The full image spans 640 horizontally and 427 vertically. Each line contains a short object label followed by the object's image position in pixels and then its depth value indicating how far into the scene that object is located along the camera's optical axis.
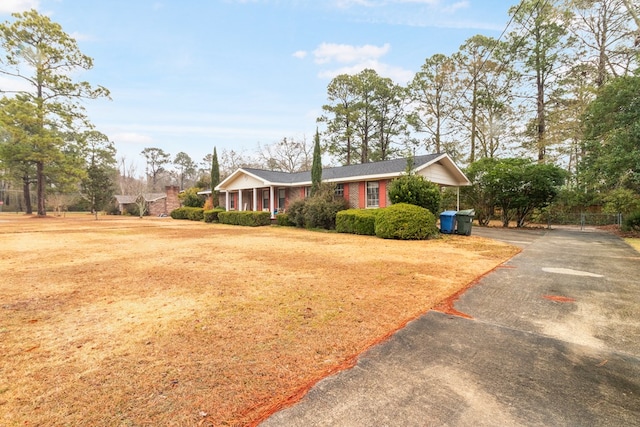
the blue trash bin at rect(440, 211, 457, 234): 13.24
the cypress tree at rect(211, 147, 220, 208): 25.67
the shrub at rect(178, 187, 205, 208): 29.91
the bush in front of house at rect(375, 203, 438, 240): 11.19
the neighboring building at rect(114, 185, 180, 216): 36.41
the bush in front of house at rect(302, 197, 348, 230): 15.41
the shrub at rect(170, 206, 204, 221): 26.27
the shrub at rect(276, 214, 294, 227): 18.38
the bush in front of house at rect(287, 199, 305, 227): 17.00
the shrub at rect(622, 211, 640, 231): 12.90
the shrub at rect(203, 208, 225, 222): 23.32
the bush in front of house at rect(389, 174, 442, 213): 12.45
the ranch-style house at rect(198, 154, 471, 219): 16.12
